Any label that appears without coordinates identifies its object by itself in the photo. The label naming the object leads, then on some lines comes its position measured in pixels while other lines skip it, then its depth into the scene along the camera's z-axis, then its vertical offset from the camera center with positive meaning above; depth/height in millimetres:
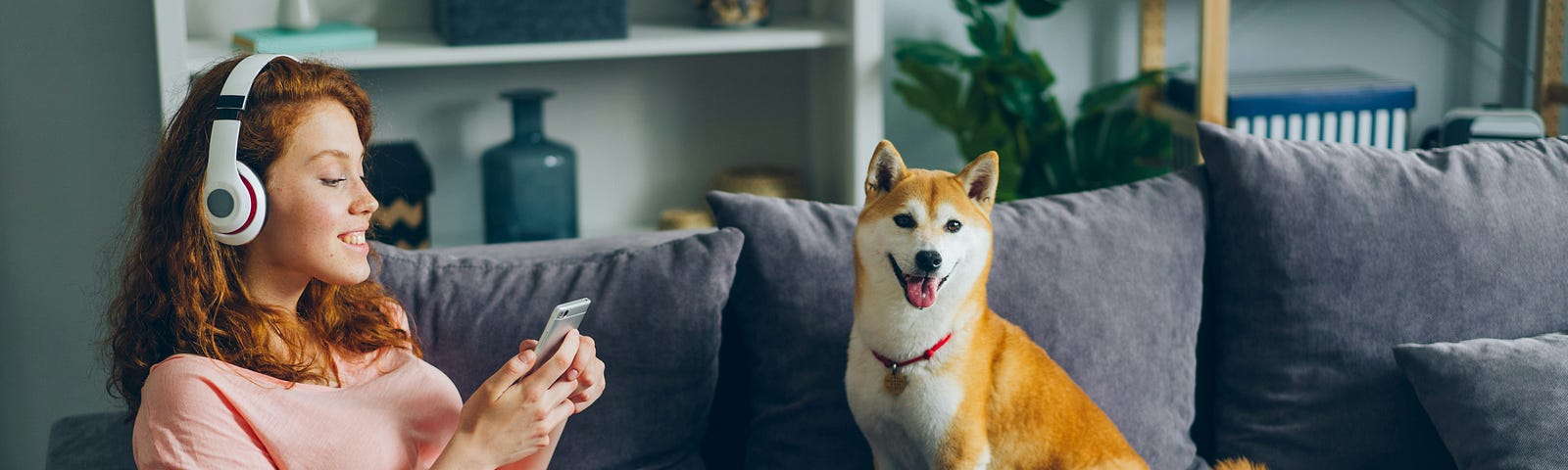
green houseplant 2293 -229
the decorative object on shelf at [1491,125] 2156 -239
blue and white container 2262 -217
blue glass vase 2170 -309
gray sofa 1374 -350
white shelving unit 2100 -199
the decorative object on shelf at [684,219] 2238 -386
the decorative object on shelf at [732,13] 2127 -32
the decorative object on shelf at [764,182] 2234 -325
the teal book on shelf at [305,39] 1907 -59
